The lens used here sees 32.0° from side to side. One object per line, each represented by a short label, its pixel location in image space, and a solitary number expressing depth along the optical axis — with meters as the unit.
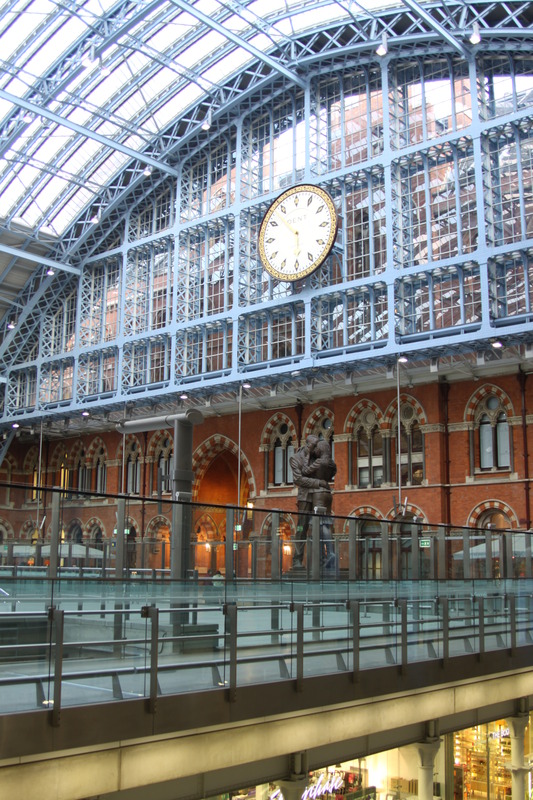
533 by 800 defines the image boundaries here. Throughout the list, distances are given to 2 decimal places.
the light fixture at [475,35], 32.16
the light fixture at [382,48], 34.47
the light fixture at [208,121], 40.91
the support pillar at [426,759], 12.11
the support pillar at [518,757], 14.44
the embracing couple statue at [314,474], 22.42
